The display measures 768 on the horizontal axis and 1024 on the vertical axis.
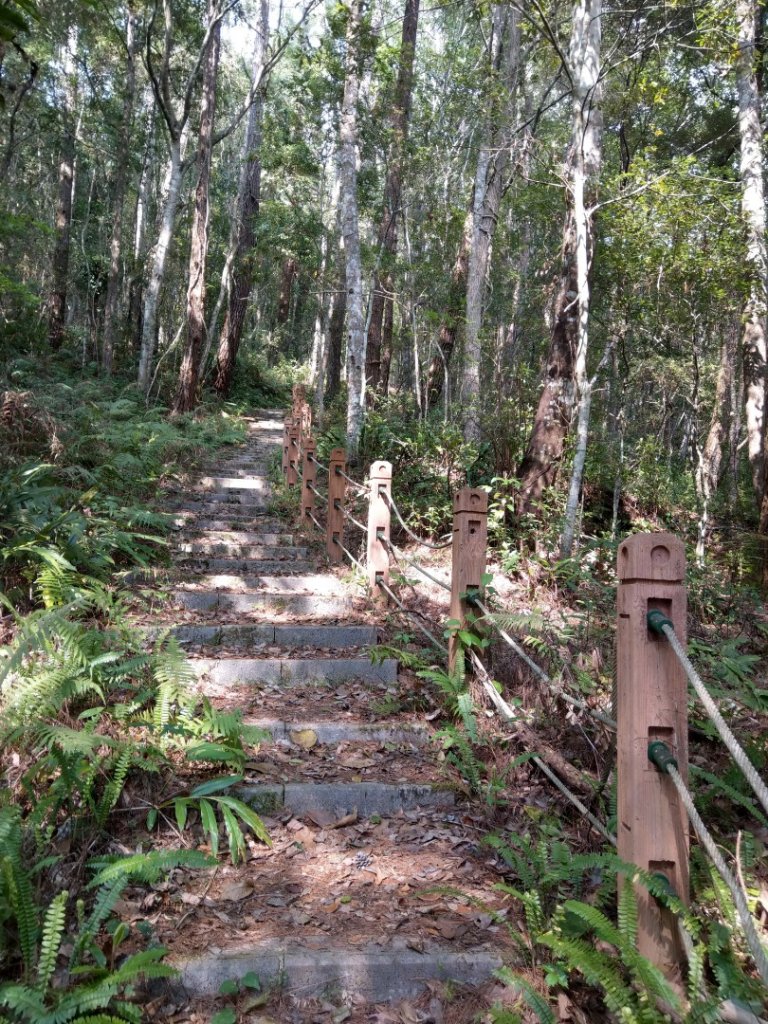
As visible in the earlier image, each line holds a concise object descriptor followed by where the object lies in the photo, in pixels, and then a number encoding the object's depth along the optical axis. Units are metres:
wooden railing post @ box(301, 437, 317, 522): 7.86
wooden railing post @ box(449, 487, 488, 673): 4.02
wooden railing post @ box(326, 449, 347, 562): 6.84
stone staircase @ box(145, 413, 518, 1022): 2.33
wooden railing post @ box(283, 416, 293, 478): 9.92
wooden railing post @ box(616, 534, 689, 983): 2.04
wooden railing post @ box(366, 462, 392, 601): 5.71
